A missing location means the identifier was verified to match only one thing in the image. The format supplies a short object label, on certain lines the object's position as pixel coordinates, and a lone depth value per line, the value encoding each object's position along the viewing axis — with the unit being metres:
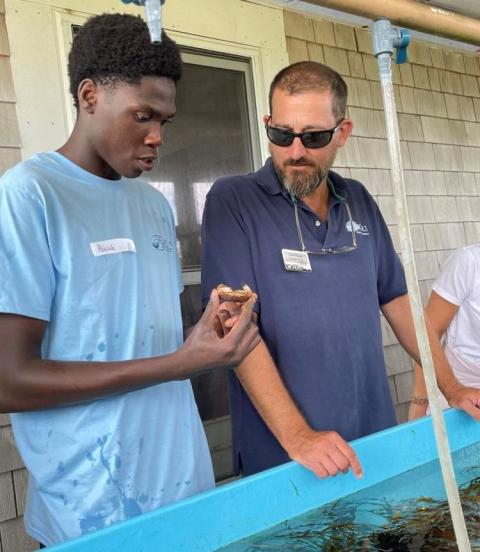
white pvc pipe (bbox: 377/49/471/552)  0.87
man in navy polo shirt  1.68
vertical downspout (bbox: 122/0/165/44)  0.79
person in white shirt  2.41
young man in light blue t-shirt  1.14
